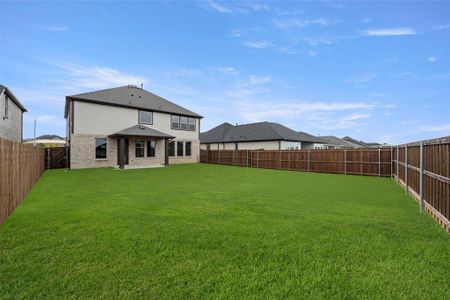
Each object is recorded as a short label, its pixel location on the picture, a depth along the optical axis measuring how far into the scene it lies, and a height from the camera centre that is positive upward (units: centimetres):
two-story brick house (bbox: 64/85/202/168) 1903 +199
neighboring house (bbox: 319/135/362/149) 4193 +170
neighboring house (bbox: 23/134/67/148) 5327 +347
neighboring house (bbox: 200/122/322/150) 3149 +189
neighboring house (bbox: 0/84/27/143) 1556 +273
